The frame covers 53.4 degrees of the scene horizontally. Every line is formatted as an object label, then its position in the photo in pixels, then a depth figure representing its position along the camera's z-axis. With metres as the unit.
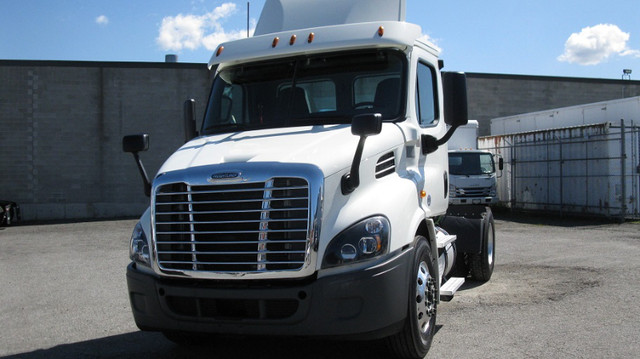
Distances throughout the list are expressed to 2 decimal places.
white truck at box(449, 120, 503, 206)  21.17
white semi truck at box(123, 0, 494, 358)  4.39
